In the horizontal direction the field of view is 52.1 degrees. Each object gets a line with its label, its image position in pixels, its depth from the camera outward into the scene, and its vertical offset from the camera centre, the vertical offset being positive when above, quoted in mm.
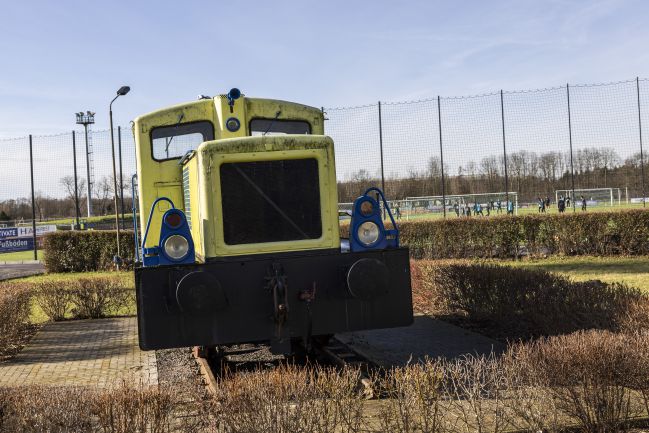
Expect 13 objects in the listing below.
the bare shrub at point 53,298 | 12443 -1342
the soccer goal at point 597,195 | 35150 +90
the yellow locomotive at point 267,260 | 6016 -425
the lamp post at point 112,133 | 21797 +3180
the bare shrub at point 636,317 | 6523 -1264
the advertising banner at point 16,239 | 36188 -573
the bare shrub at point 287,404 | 4031 -1200
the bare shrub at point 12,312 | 9609 -1292
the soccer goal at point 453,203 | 28881 +59
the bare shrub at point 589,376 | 4578 -1287
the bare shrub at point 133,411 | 4004 -1156
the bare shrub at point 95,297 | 12641 -1397
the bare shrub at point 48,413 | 3936 -1143
